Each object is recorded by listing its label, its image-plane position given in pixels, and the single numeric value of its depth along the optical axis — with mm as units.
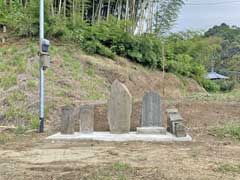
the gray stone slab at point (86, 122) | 7516
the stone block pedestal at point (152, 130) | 7395
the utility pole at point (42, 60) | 8141
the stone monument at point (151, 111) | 7562
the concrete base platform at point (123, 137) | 7023
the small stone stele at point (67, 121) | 7449
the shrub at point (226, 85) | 21969
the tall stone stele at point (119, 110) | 7520
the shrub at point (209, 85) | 19922
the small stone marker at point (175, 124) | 7082
